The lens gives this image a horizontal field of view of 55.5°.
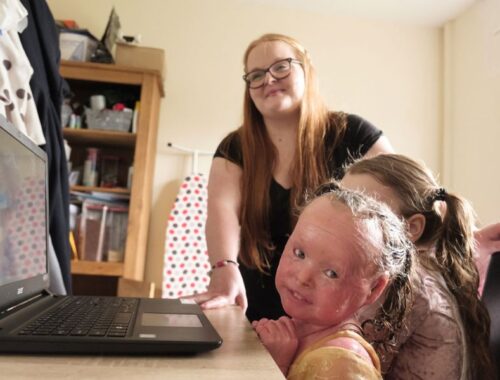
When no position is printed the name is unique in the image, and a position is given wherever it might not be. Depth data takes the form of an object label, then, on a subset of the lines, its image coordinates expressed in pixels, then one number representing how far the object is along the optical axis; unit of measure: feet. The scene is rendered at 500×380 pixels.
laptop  1.55
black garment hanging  4.43
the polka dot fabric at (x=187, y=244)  8.21
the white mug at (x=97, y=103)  7.85
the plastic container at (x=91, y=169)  8.05
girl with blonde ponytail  2.48
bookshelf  7.48
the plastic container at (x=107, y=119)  7.80
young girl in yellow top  1.99
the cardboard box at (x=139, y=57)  7.89
